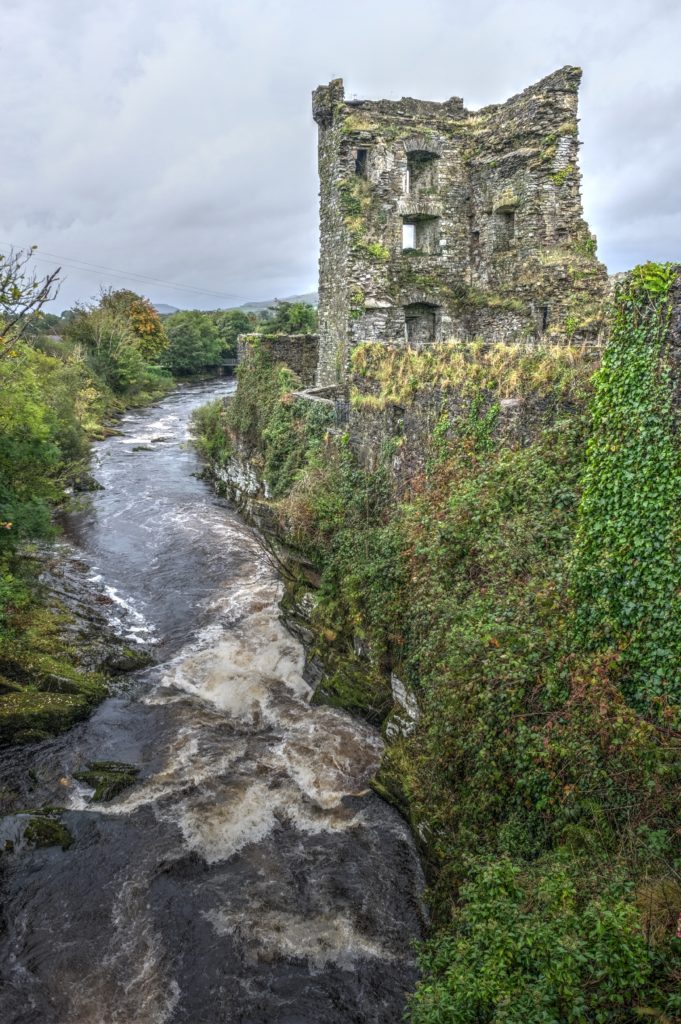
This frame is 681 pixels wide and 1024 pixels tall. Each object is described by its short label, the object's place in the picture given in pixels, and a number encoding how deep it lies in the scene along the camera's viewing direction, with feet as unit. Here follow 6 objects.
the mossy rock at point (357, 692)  36.58
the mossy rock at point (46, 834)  29.14
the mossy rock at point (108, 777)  32.10
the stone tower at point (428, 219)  61.11
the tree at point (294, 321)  121.49
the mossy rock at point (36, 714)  35.68
